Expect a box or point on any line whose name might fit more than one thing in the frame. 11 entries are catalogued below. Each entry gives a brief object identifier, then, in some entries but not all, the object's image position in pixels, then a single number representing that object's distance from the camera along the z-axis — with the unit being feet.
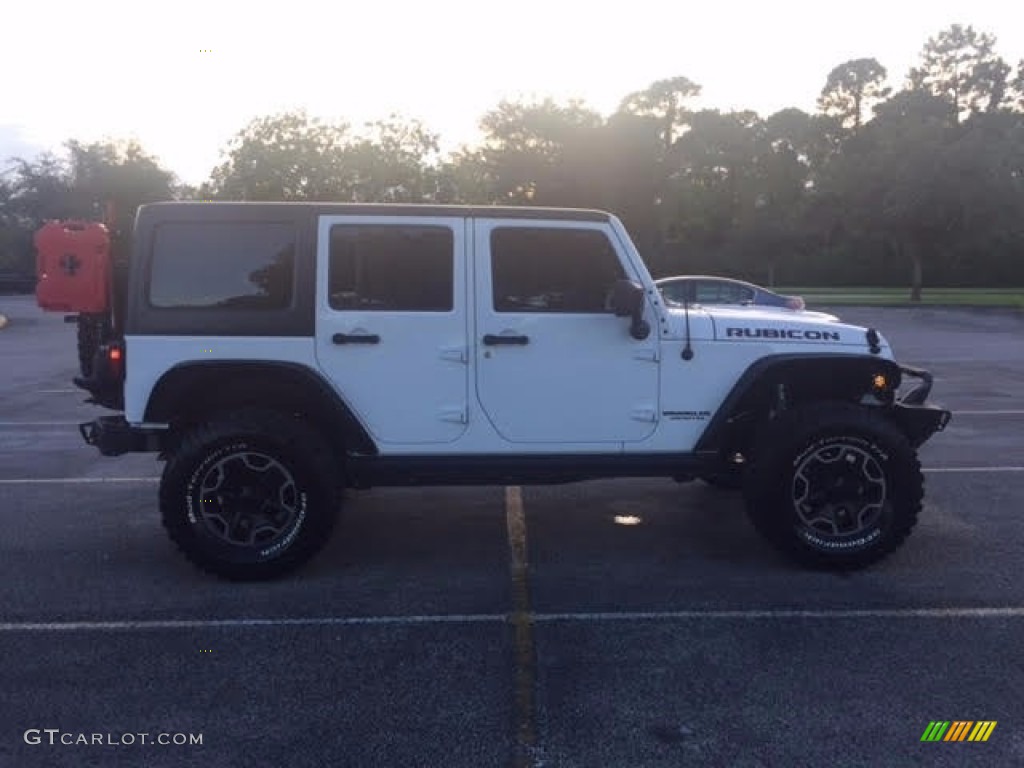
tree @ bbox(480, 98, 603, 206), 148.66
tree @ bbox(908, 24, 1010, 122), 209.56
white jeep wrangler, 18.88
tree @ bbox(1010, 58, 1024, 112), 209.56
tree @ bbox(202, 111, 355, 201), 96.78
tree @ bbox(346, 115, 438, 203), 103.60
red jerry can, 19.24
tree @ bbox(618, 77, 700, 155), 210.38
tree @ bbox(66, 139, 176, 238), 135.64
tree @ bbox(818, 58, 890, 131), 229.86
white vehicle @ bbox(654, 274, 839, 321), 71.31
